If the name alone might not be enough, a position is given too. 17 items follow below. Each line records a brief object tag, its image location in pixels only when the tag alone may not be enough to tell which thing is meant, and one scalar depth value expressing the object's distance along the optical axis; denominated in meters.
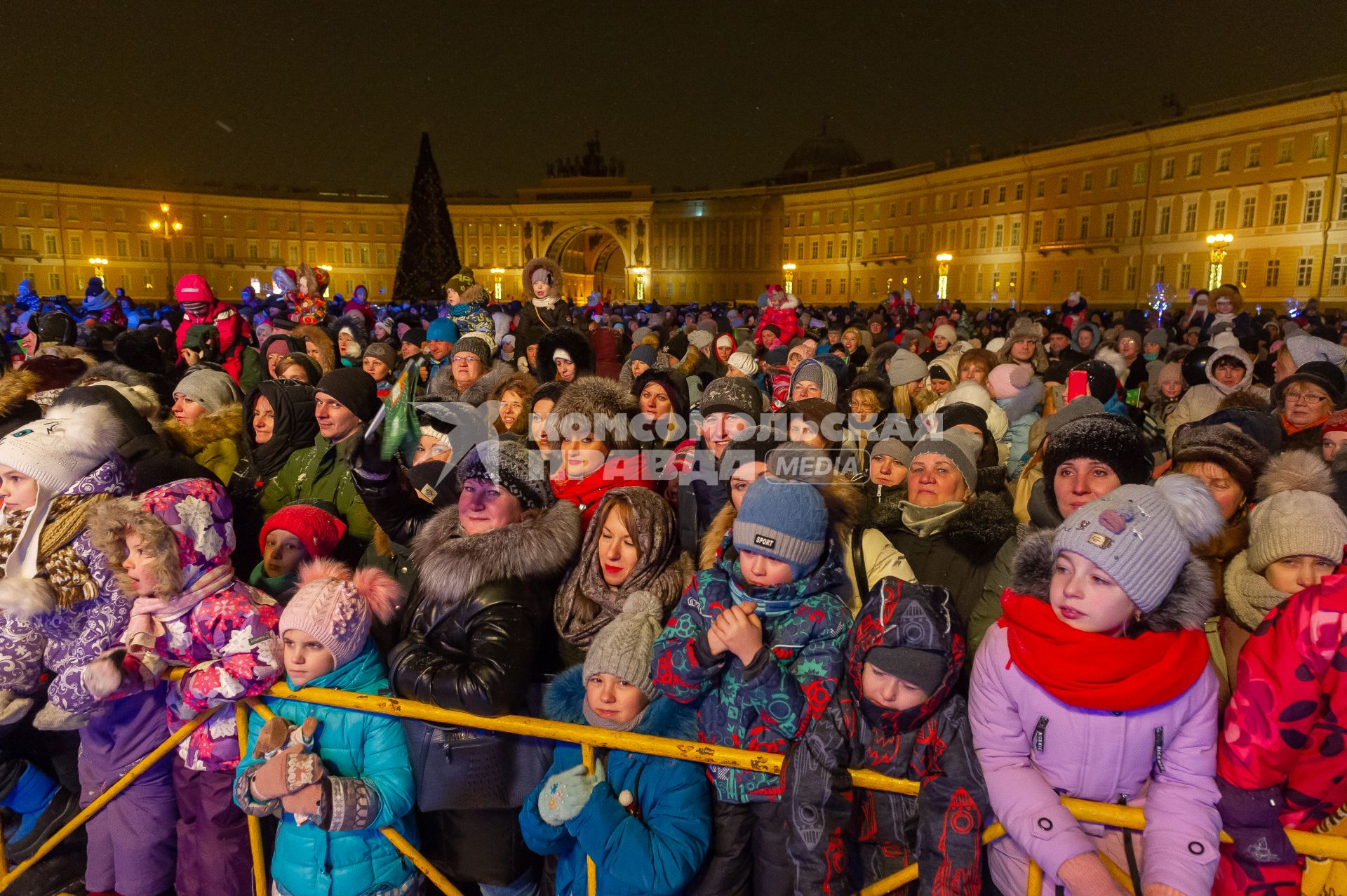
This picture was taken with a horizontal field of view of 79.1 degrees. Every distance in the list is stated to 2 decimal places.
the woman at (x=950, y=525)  3.22
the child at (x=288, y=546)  3.41
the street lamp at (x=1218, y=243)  25.78
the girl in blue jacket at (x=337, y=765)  2.55
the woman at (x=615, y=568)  2.85
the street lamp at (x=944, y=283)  57.88
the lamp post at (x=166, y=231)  58.23
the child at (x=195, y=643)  2.73
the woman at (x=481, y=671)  2.56
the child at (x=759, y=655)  2.30
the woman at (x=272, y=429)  4.55
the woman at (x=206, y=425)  4.69
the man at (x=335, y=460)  4.19
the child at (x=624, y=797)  2.30
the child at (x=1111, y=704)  2.01
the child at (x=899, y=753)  2.15
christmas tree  31.91
